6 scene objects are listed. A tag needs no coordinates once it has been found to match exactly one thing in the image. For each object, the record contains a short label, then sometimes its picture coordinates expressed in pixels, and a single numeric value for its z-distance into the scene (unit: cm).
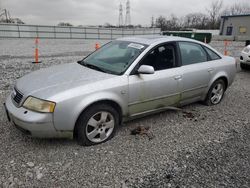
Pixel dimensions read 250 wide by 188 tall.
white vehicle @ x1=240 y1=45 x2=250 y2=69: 778
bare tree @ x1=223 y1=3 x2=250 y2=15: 6762
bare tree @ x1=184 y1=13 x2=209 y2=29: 6366
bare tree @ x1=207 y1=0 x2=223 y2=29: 5997
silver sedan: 264
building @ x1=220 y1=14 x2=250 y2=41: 3606
